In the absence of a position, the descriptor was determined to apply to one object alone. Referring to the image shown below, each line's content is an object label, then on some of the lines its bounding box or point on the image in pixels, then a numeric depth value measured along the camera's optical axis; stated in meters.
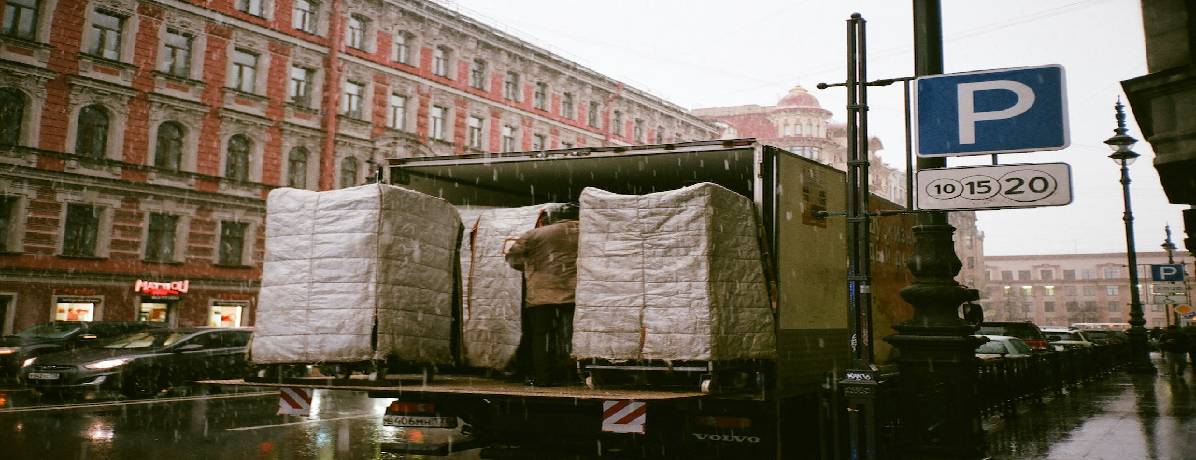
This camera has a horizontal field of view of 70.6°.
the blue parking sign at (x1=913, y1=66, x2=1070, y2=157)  6.86
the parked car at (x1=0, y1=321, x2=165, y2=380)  17.67
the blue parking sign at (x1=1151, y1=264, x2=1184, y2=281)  21.30
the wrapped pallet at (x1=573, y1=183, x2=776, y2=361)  6.46
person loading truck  7.37
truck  6.57
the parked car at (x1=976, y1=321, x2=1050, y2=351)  20.70
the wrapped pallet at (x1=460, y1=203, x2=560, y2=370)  7.75
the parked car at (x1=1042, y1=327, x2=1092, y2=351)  29.77
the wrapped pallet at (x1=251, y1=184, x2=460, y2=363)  6.73
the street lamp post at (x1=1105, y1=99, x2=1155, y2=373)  22.59
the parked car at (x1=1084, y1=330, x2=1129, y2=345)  46.89
